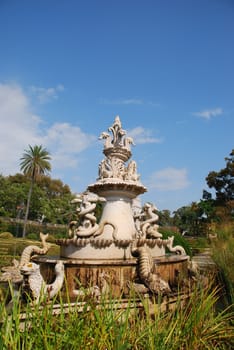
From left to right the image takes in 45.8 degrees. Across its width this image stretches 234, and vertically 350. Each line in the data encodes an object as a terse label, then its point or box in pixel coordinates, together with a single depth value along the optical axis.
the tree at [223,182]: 37.72
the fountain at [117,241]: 7.73
